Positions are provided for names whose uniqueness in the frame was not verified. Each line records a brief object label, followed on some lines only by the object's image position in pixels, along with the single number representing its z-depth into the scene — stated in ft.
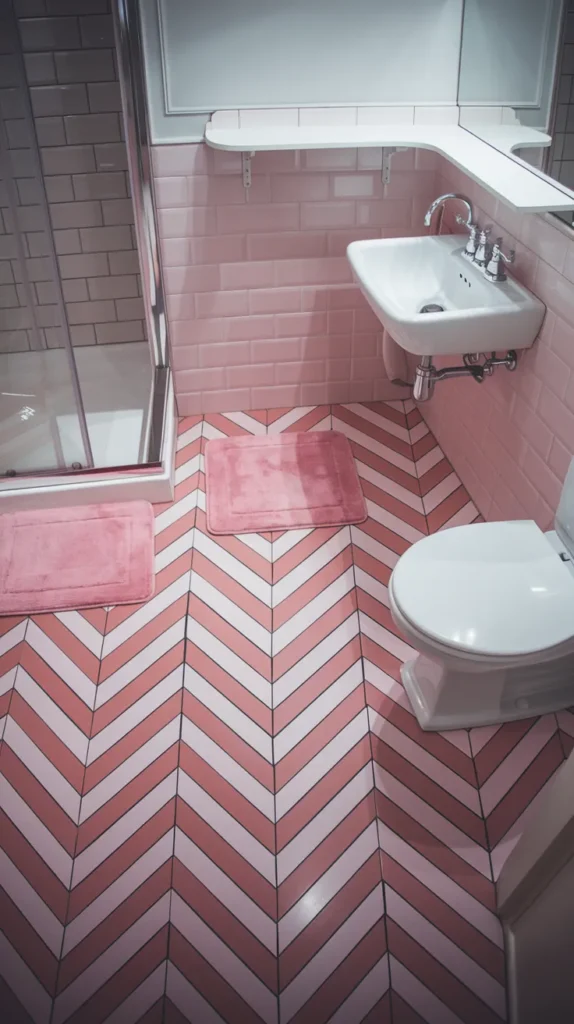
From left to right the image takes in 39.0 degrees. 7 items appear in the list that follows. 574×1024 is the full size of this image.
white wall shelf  7.64
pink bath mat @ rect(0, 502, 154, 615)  8.77
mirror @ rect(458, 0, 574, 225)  7.41
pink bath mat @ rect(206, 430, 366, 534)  9.77
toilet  6.20
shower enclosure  9.51
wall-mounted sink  7.39
